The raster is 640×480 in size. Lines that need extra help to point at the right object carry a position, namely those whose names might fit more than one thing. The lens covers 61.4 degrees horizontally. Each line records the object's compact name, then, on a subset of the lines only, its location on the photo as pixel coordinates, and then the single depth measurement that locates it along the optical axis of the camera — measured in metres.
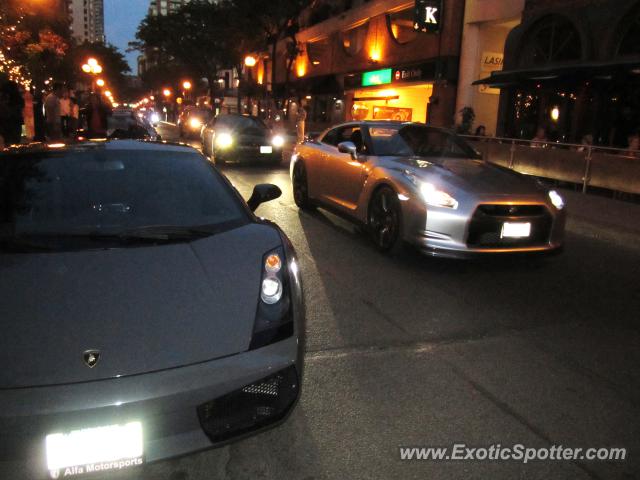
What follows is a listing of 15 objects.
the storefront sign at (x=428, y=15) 23.38
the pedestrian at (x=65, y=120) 22.86
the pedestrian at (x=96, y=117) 11.24
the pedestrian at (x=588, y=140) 13.87
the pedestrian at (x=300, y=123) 26.42
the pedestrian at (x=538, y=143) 13.15
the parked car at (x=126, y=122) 13.00
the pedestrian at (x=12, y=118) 11.24
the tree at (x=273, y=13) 32.44
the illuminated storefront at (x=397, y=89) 24.43
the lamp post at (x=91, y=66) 30.86
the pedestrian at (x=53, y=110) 15.45
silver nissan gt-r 5.35
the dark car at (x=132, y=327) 1.99
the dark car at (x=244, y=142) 15.66
